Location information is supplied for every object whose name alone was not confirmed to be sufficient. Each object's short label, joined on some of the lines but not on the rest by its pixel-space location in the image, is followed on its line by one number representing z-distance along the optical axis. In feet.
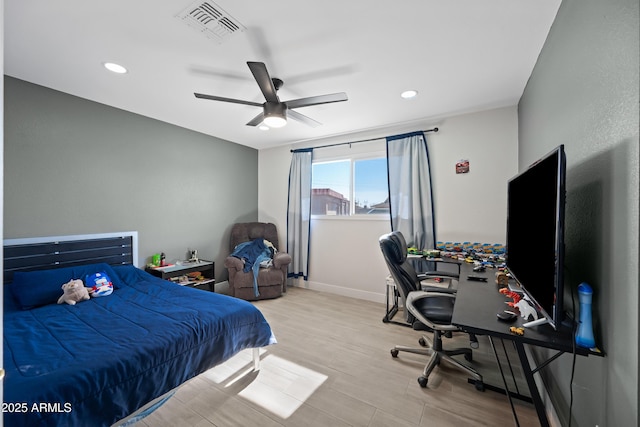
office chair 6.54
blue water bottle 3.54
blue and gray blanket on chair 12.54
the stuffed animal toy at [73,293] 7.28
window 12.86
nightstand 10.62
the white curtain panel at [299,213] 14.39
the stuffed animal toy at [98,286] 7.82
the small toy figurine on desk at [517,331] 3.84
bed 4.12
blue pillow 7.04
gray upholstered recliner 12.37
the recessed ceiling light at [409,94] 8.80
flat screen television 3.50
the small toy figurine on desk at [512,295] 4.99
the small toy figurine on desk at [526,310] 4.36
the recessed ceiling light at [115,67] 7.16
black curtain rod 11.27
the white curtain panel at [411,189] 11.27
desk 3.70
